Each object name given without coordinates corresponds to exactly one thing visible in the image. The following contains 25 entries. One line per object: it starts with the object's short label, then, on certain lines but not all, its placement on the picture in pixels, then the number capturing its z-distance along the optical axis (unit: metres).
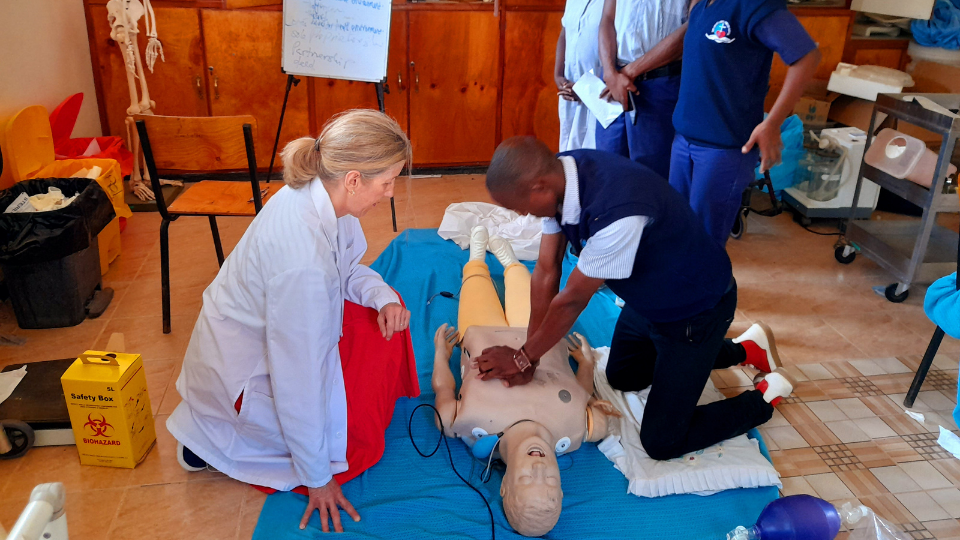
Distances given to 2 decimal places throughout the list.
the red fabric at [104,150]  3.32
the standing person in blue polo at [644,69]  2.48
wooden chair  2.42
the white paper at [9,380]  2.06
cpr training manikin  1.63
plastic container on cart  2.84
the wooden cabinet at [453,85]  4.11
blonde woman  1.56
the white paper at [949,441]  2.09
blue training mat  1.74
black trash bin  2.41
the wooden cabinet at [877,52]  4.33
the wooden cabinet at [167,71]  3.88
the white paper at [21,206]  2.49
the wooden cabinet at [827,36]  4.23
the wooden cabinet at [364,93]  4.14
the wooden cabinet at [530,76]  4.18
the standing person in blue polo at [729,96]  2.00
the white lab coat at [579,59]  2.74
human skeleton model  3.61
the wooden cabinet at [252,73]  3.93
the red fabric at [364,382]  1.87
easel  3.40
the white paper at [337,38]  3.31
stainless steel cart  2.75
